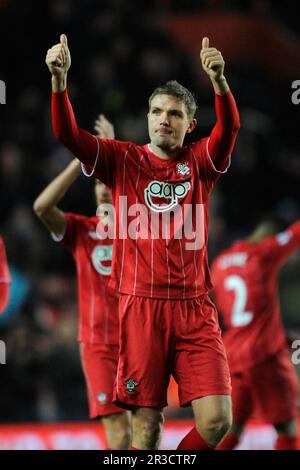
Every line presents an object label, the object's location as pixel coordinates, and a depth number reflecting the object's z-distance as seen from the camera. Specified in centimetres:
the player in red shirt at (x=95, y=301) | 1049
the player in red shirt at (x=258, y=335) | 1207
